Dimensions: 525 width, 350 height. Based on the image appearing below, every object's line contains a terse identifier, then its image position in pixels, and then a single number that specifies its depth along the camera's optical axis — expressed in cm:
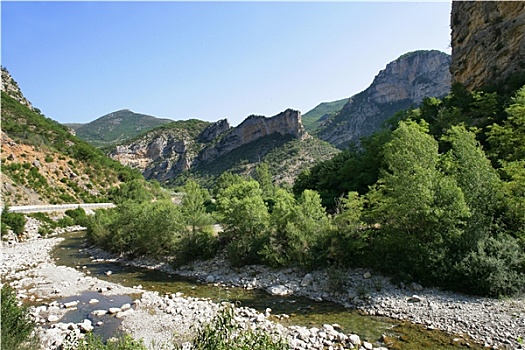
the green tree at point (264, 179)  6037
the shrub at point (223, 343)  461
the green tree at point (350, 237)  1794
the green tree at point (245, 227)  2091
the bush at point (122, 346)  592
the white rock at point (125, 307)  1475
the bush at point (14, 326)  755
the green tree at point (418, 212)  1470
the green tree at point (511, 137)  1922
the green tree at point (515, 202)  1453
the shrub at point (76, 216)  4525
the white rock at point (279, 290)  1681
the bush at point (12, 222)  3491
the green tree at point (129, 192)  4738
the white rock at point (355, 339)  1095
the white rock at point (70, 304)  1529
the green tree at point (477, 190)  1484
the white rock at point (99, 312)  1431
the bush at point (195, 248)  2320
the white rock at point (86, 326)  1226
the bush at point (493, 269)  1314
